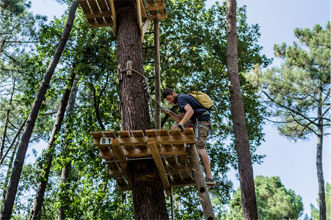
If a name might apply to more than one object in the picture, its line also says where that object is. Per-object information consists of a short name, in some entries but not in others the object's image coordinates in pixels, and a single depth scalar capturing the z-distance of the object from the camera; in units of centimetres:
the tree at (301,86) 1441
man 480
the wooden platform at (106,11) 578
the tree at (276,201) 2131
